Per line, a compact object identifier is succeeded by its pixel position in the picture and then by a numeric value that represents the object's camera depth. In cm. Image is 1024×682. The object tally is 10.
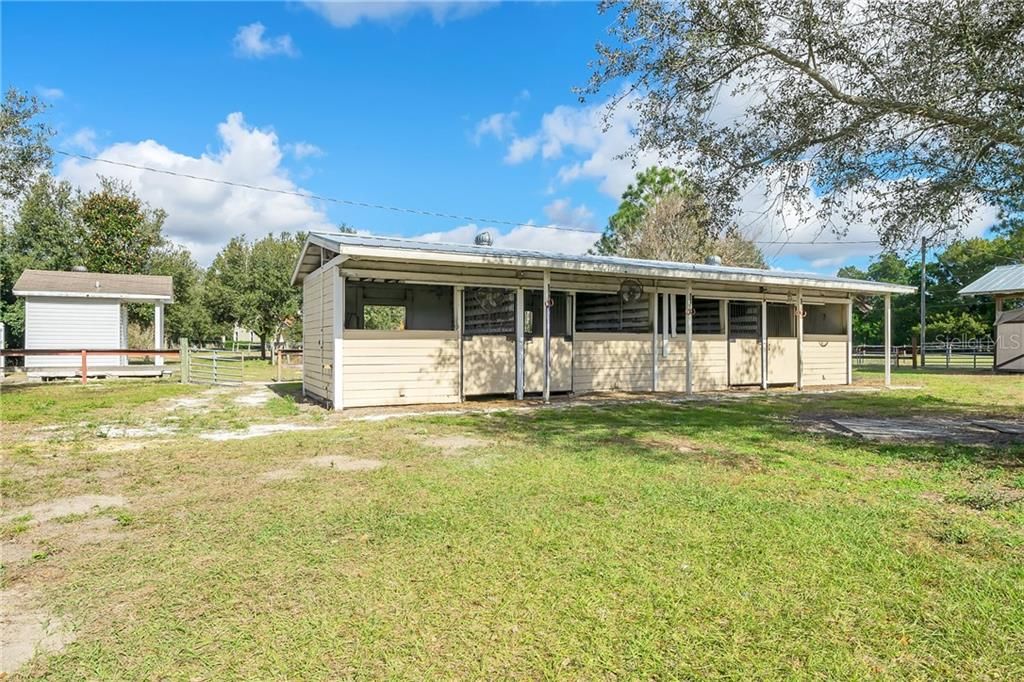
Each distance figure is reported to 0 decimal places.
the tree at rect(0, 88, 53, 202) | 1053
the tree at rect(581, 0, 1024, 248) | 579
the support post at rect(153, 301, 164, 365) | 1834
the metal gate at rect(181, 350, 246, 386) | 1412
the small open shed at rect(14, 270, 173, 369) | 1623
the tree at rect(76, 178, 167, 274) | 3067
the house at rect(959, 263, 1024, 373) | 1922
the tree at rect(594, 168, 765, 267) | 2678
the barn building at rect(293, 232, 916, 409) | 913
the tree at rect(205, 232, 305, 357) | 2850
